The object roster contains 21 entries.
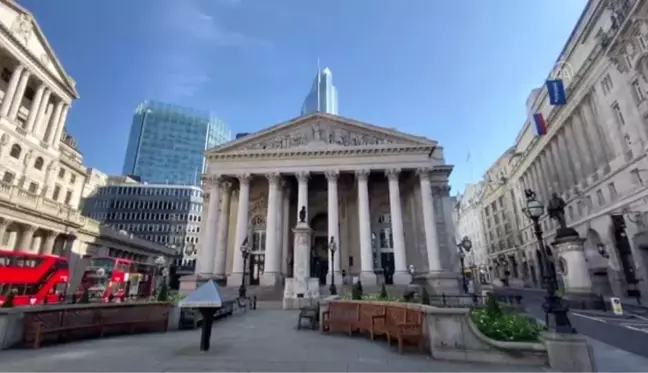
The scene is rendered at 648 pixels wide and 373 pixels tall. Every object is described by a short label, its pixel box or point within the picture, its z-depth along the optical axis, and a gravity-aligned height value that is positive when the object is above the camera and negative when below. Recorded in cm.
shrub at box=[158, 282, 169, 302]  1252 -71
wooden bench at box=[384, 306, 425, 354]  802 -130
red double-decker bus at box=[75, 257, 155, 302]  2261 -23
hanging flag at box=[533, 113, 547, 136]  4200 +1983
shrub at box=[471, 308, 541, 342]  711 -117
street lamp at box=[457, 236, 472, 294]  2808 +271
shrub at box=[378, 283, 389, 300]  1255 -79
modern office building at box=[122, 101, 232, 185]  10688 +4502
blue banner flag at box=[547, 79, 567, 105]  3706 +2133
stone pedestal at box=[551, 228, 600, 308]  1742 +61
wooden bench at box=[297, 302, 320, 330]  1239 -153
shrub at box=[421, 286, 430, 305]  978 -70
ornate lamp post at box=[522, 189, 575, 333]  663 -34
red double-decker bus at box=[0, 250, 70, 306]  1770 -1
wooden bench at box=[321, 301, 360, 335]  1110 -147
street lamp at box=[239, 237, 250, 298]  2462 +192
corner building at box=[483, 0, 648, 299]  2598 +1352
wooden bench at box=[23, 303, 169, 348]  862 -141
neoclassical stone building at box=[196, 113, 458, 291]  2981 +812
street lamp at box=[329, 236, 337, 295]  2183 +104
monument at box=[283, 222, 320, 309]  1972 -31
